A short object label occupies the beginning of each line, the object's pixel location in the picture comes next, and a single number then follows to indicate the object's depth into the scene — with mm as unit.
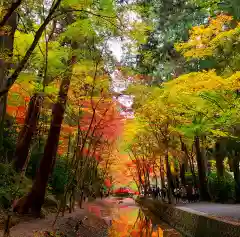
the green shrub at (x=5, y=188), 5994
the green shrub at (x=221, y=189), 15259
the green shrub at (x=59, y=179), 15600
